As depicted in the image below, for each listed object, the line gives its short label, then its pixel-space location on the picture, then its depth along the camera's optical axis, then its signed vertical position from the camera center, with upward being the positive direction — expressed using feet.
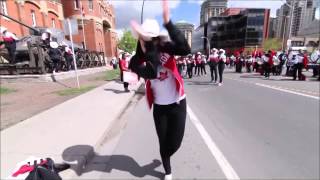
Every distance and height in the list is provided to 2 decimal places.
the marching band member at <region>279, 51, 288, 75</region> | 44.09 -0.21
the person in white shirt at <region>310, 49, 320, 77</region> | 37.71 -0.91
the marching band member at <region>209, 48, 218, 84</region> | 28.39 +0.08
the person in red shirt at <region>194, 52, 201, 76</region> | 41.75 -0.08
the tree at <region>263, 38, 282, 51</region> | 149.29 +12.40
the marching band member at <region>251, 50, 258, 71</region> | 50.61 -0.38
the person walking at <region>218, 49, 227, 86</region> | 27.75 -0.14
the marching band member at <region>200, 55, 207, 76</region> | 43.55 -0.46
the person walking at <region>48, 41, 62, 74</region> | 35.88 +1.91
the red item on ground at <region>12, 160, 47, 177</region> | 4.87 -2.98
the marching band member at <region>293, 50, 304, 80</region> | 34.30 -1.44
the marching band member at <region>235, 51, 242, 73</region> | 54.19 -1.59
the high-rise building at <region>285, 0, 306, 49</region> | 56.43 +16.46
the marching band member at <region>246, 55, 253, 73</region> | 54.56 -1.34
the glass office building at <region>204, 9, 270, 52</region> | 172.76 +31.67
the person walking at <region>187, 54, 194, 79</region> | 39.49 -1.13
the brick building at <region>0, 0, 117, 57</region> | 51.75 +18.58
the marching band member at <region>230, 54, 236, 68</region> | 79.73 -0.88
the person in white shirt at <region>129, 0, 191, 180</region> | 4.18 -0.53
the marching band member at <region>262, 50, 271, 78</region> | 38.72 -1.37
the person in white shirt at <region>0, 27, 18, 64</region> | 35.09 +4.12
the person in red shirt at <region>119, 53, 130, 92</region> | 24.63 -0.07
